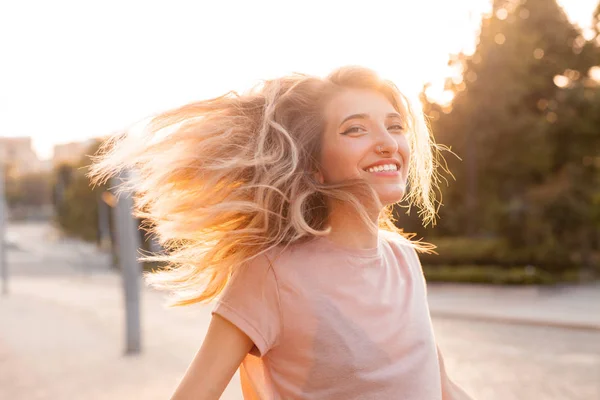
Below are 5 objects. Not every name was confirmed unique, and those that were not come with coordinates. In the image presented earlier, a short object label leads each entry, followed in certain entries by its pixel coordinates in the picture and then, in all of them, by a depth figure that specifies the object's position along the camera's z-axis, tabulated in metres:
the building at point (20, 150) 168.02
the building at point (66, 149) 144.07
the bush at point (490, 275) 17.92
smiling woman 1.73
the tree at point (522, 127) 20.27
